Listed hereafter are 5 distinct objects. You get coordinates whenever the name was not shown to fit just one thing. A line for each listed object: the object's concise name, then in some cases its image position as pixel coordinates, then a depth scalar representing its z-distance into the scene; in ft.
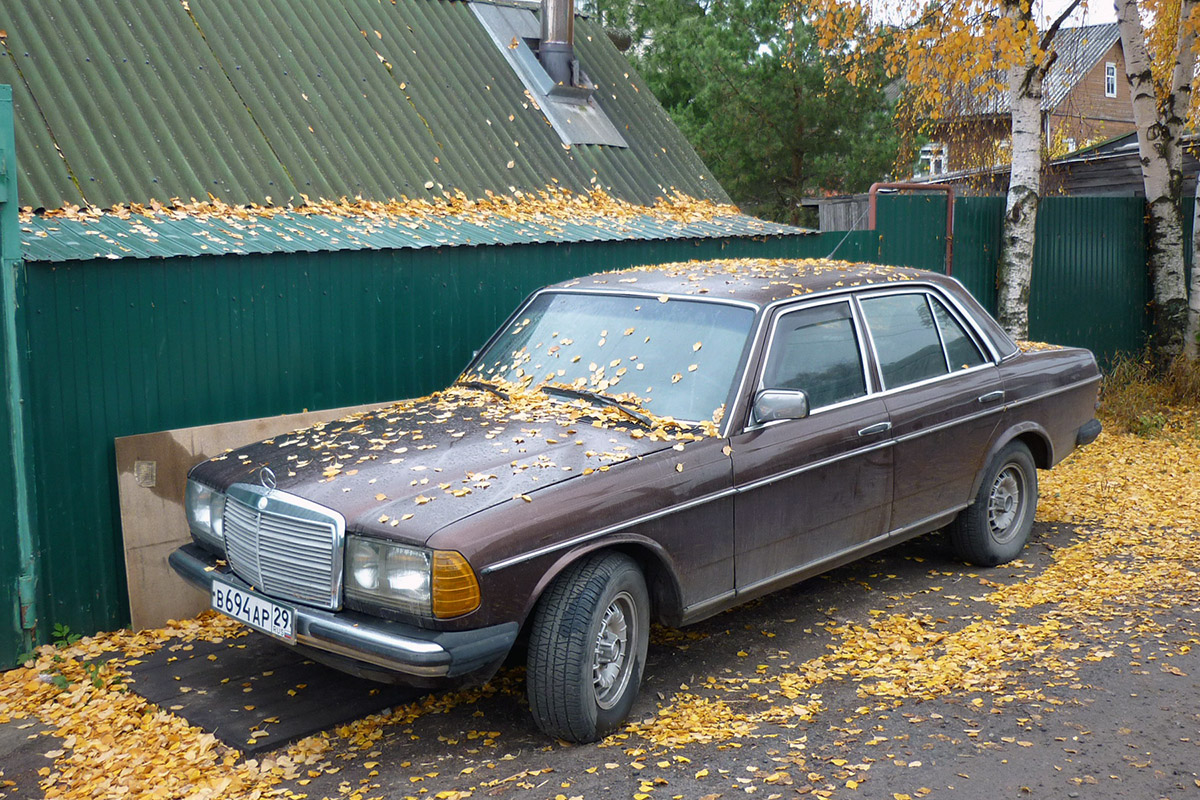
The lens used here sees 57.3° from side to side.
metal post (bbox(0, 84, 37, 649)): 17.47
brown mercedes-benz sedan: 13.46
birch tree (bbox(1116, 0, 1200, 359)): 37.68
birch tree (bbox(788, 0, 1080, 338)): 35.32
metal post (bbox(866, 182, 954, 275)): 35.88
